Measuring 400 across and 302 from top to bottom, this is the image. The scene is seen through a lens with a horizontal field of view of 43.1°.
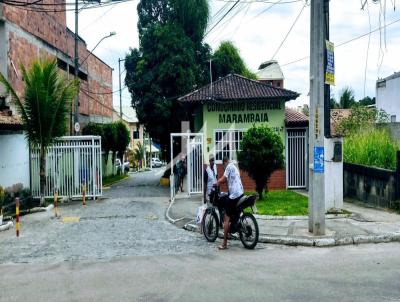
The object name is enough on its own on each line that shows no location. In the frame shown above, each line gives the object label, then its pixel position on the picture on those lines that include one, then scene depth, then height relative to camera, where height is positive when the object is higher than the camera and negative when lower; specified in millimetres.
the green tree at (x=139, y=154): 74562 -1051
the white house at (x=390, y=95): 33062 +3282
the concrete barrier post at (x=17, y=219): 12398 -1718
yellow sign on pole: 10992 +1730
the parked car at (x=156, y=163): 84812 -2806
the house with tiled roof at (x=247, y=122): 21516 +991
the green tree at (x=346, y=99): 37219 +3339
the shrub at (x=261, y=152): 16203 -231
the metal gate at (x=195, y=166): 20062 -801
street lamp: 24797 +2394
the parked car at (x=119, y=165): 50631 -1791
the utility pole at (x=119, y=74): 50269 +7217
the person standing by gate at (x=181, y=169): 23469 -1081
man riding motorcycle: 10156 -899
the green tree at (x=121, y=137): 41484 +856
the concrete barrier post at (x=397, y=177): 13509 -915
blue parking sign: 10758 -338
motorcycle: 10023 -1578
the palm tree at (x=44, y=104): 18281 +1618
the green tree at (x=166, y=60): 30172 +5248
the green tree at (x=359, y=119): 25967 +1327
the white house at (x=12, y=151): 17297 -85
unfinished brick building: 20891 +5378
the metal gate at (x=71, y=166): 20719 -748
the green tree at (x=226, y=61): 34684 +5953
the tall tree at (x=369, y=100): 64475 +5671
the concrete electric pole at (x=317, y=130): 10750 +301
